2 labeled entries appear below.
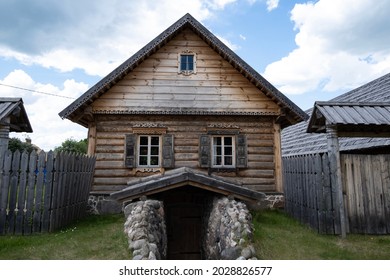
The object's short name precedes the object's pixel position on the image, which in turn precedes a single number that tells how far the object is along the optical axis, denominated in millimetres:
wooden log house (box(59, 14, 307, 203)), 11875
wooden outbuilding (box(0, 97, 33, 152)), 8242
